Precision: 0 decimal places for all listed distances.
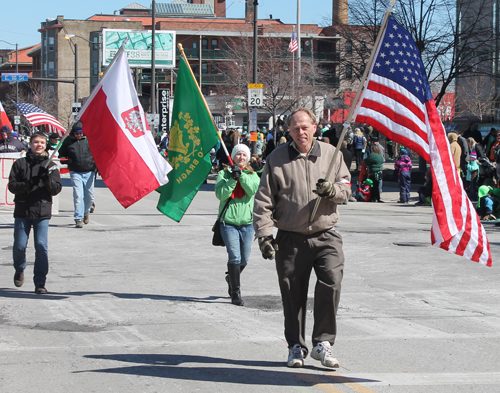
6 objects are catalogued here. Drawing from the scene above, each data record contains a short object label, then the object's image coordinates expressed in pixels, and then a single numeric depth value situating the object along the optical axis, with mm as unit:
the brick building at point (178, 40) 77062
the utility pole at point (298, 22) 42888
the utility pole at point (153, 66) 38634
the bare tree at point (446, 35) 27156
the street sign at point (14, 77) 43875
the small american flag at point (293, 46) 39938
